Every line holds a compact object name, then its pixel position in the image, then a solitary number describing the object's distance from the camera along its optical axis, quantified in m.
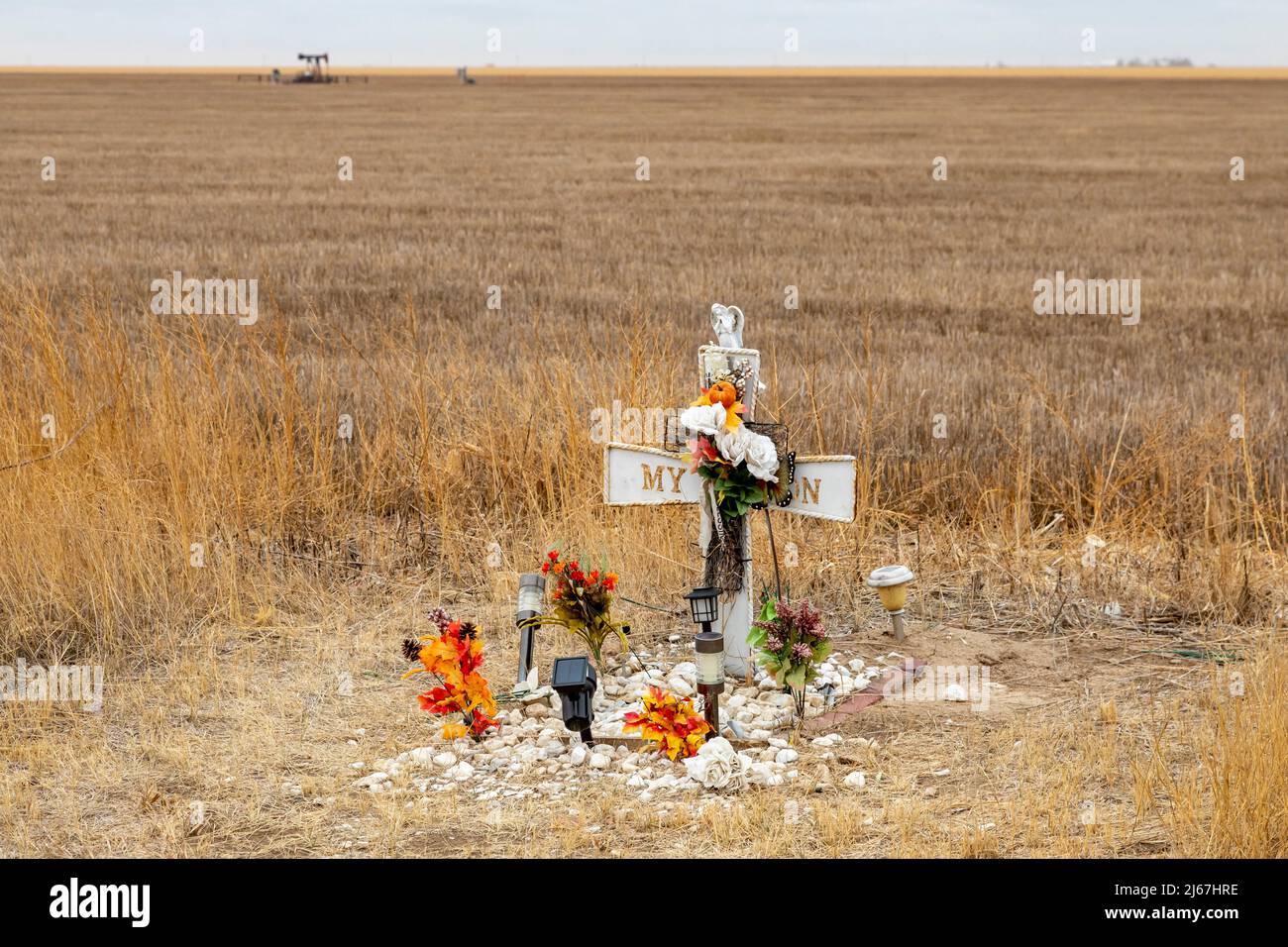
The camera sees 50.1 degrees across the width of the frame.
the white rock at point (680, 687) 4.97
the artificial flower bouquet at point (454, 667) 4.49
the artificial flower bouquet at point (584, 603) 4.95
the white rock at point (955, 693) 4.82
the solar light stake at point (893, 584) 5.16
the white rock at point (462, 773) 4.34
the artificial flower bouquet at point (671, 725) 4.32
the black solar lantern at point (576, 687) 4.26
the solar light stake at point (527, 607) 4.96
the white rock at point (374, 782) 4.27
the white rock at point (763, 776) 4.21
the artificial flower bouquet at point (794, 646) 4.60
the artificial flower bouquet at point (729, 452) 4.57
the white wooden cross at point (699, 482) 4.76
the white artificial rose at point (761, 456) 4.56
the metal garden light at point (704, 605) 4.47
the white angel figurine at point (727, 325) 4.73
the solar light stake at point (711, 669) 4.32
